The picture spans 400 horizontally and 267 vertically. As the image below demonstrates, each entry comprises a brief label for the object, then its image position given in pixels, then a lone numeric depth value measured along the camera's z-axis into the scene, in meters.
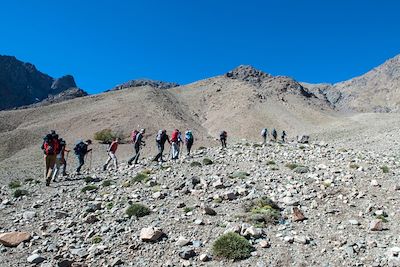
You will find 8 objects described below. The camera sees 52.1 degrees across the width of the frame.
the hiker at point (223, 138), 35.17
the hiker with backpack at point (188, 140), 28.77
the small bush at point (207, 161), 23.39
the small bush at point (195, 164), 22.84
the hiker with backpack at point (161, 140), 25.21
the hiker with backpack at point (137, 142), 25.89
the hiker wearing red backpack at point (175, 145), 26.52
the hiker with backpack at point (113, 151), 24.81
